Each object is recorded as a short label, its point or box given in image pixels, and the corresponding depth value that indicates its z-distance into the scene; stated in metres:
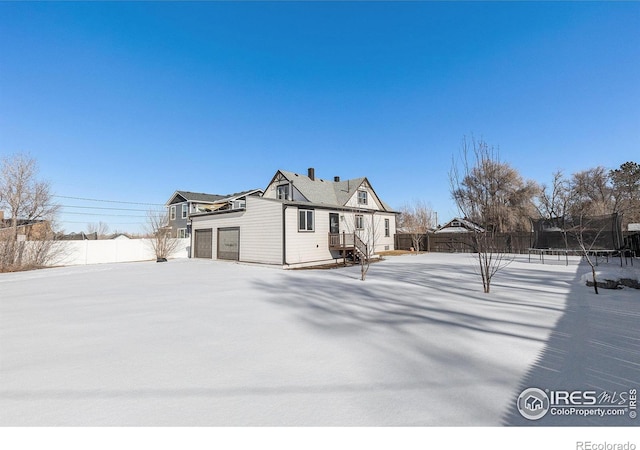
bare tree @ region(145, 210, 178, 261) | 19.64
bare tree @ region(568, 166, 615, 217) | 29.27
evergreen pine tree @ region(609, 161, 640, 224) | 26.81
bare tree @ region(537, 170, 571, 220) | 27.72
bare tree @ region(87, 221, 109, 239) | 37.75
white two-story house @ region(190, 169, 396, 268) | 14.24
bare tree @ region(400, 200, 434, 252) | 24.31
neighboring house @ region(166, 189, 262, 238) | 27.75
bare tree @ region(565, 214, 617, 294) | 13.44
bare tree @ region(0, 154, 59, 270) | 16.19
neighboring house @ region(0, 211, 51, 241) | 15.45
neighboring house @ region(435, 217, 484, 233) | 31.84
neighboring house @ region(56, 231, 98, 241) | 35.81
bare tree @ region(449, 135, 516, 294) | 7.03
